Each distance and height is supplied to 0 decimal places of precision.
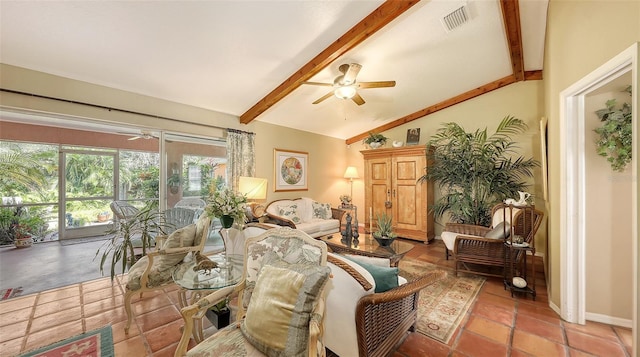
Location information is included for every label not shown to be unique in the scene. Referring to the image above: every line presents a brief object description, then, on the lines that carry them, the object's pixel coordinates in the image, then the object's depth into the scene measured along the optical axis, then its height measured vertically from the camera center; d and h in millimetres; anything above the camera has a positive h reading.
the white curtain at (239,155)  3926 +434
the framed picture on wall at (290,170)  4715 +208
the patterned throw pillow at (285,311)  1095 -667
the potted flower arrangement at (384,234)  2799 -696
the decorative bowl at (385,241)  2789 -762
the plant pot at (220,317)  1883 -1156
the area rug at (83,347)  1658 -1273
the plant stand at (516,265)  2392 -1041
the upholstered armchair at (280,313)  1093 -684
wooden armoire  4523 -221
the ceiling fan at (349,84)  2916 +1242
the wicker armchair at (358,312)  1255 -788
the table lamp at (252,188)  3559 -137
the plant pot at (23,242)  4238 -1177
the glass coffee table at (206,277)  1606 -744
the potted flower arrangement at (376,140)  5212 +899
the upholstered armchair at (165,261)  1977 -789
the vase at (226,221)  2259 -419
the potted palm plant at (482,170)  3863 +157
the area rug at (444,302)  1934 -1269
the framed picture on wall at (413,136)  4994 +952
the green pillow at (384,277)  1429 -623
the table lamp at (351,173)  5691 +155
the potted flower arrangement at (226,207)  2205 -272
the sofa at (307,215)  4074 -712
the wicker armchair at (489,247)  2705 -852
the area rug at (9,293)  2443 -1263
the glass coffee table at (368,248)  2545 -846
